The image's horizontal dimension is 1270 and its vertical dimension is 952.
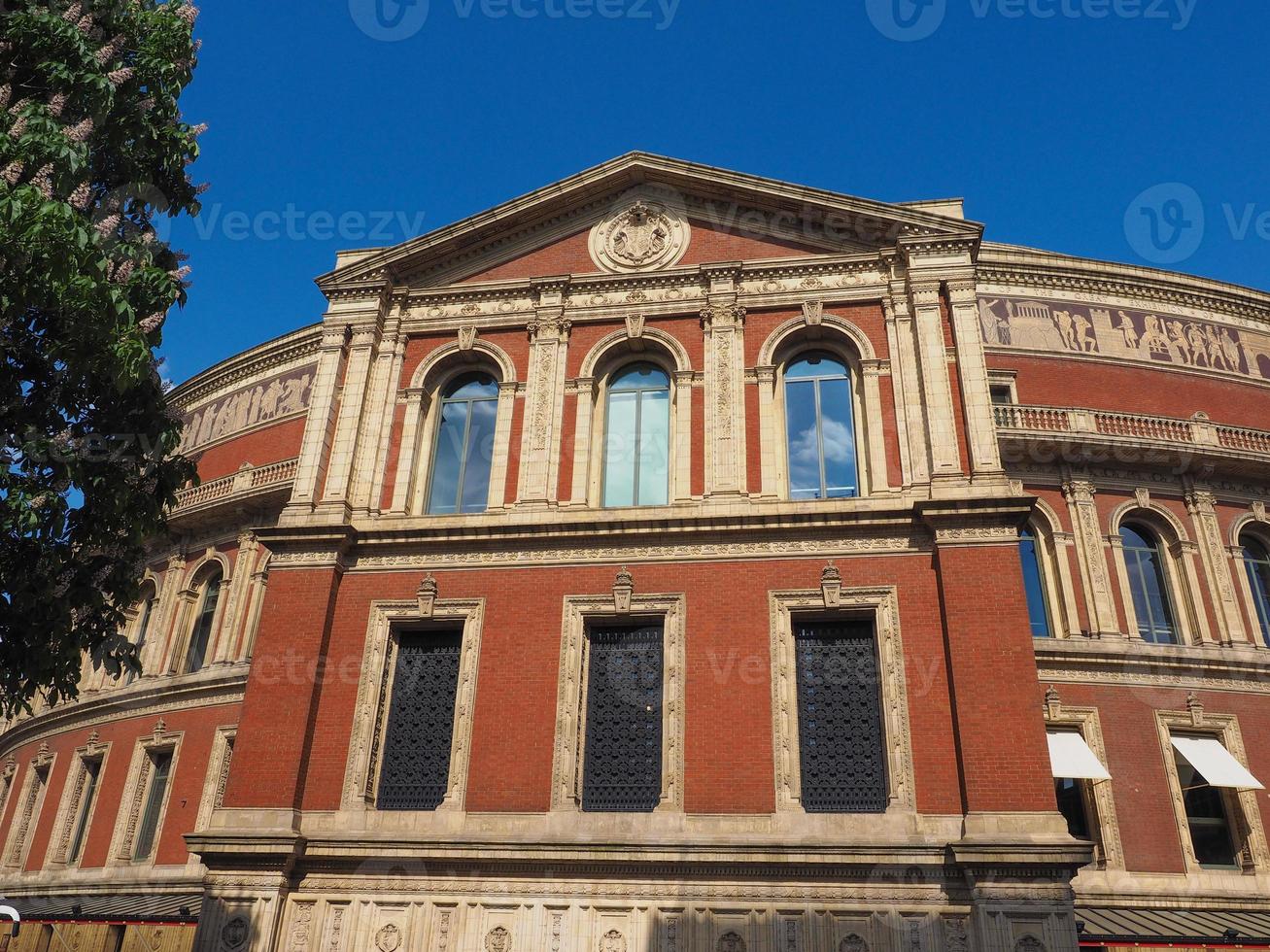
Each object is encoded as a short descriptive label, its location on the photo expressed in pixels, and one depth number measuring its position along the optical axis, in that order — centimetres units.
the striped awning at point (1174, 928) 1697
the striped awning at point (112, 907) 2036
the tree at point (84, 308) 1069
